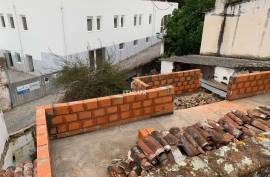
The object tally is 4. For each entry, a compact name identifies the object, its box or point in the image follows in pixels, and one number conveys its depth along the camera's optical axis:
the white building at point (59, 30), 14.07
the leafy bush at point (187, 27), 16.88
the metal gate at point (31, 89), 11.98
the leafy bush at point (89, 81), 8.69
